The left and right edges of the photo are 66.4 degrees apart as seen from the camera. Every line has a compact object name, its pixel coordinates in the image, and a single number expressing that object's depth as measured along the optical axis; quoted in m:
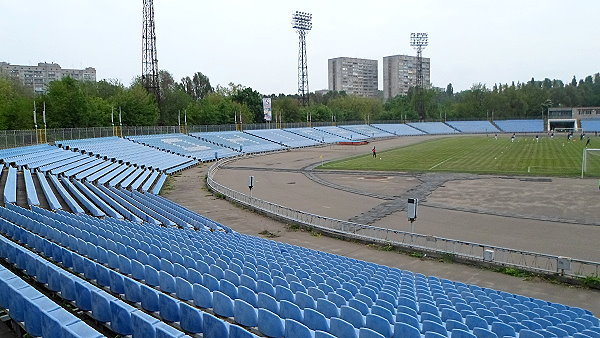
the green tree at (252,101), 111.62
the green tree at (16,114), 58.44
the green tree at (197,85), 160.66
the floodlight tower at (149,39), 71.12
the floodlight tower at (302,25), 110.75
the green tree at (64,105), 59.66
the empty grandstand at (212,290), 6.69
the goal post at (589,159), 40.66
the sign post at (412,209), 20.16
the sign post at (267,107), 84.12
